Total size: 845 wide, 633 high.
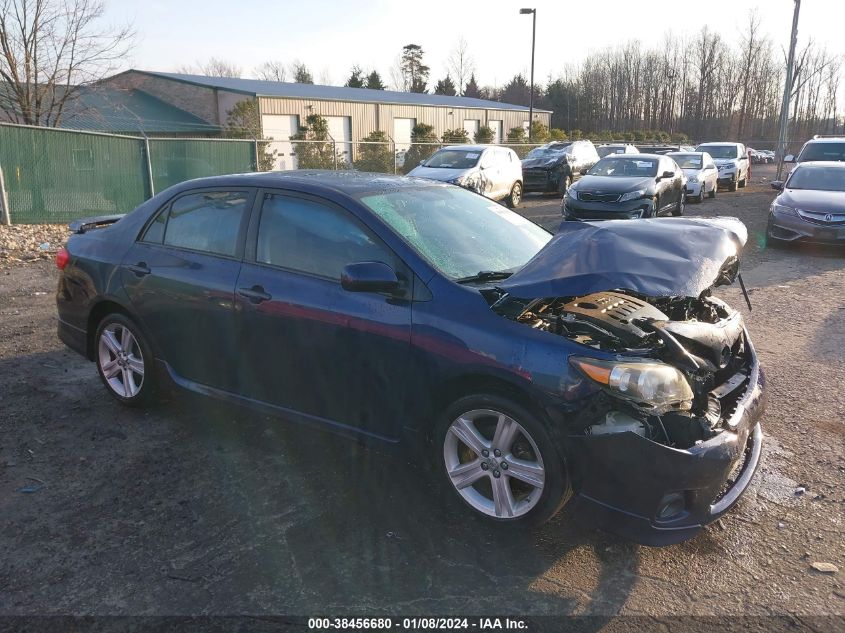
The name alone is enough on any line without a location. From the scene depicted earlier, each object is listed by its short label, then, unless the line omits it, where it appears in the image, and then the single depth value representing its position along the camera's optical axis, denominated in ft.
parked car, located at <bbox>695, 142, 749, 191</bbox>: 79.05
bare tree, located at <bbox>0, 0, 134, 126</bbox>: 63.82
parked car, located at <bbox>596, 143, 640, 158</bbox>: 88.63
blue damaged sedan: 9.28
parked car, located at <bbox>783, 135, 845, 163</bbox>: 53.42
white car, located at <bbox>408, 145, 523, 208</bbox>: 52.42
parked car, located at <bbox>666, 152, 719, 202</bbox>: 63.21
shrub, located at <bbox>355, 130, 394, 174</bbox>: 79.41
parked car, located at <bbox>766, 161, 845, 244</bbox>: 36.14
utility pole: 84.58
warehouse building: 113.60
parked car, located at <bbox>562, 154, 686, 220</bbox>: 43.96
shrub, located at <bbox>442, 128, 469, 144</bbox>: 115.55
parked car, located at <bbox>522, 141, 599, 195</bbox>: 69.05
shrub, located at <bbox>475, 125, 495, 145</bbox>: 122.52
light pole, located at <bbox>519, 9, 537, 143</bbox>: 118.55
